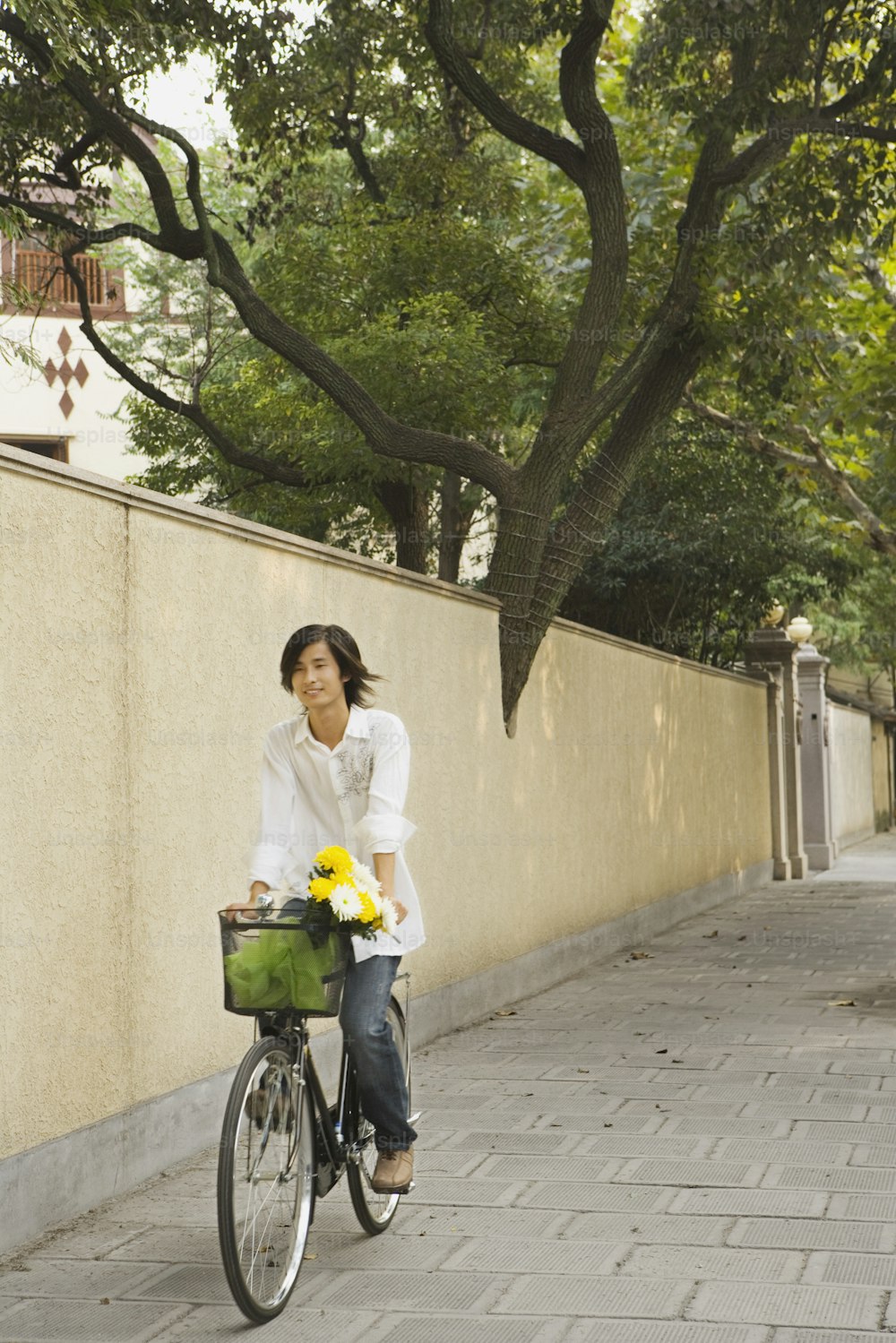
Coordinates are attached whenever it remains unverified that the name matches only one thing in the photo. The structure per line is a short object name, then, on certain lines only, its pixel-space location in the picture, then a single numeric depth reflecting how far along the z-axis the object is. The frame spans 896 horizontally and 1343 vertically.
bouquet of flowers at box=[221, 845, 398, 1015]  4.29
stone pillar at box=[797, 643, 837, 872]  24.23
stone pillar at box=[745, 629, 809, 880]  21.73
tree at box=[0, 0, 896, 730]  10.63
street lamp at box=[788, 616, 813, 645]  22.44
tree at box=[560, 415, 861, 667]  18.97
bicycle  4.12
